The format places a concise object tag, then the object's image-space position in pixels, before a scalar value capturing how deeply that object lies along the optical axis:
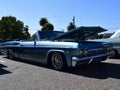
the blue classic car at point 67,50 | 3.08
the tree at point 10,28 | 19.49
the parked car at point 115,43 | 4.60
